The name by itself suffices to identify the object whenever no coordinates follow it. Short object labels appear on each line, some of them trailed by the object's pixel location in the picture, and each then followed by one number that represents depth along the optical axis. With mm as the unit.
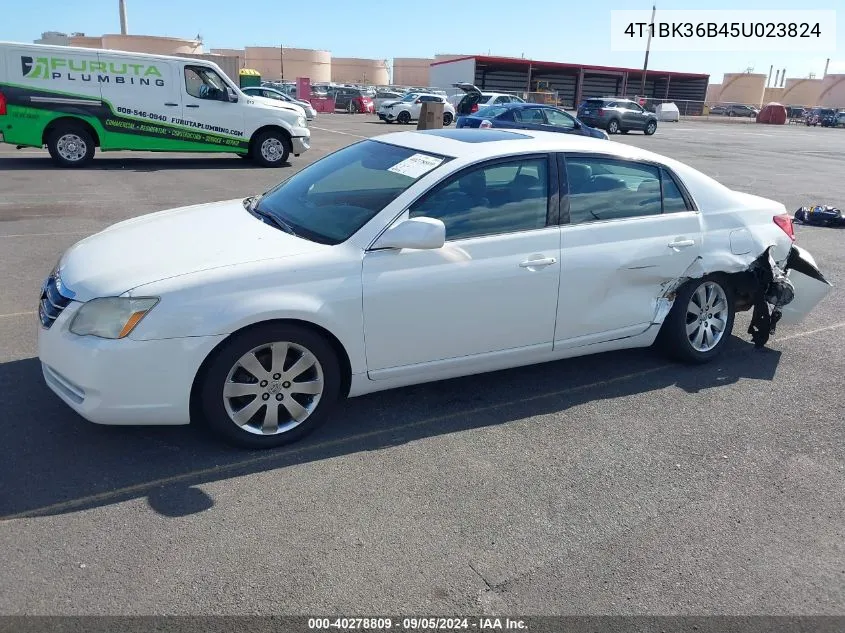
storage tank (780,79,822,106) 91375
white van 12984
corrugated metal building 61594
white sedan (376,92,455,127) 32250
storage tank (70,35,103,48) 86062
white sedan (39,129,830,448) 3414
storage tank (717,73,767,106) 86562
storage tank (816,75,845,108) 86562
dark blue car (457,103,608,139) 19367
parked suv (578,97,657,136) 32656
